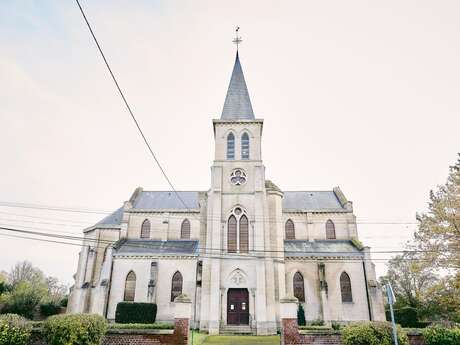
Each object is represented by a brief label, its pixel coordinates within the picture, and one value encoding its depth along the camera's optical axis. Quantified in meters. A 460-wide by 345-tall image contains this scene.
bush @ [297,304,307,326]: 26.41
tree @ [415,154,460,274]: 20.05
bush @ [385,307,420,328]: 28.81
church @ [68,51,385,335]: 25.70
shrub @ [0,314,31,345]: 12.34
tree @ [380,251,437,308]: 37.72
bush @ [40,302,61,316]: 32.12
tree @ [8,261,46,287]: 66.31
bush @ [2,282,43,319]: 28.59
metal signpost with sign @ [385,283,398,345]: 11.16
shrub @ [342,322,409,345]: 13.20
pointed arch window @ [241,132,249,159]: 30.64
